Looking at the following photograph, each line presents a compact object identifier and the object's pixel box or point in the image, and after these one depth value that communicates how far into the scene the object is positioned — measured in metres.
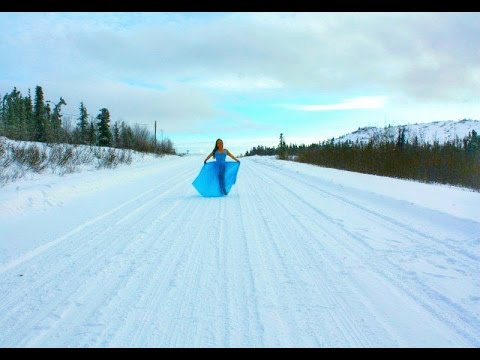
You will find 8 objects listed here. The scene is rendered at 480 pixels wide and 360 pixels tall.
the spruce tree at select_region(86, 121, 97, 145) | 44.74
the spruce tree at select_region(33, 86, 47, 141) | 68.39
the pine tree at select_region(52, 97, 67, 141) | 73.65
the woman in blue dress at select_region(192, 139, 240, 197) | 12.31
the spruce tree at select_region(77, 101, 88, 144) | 77.95
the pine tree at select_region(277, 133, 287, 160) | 53.92
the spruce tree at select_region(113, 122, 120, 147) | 54.42
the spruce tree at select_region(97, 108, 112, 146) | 64.06
